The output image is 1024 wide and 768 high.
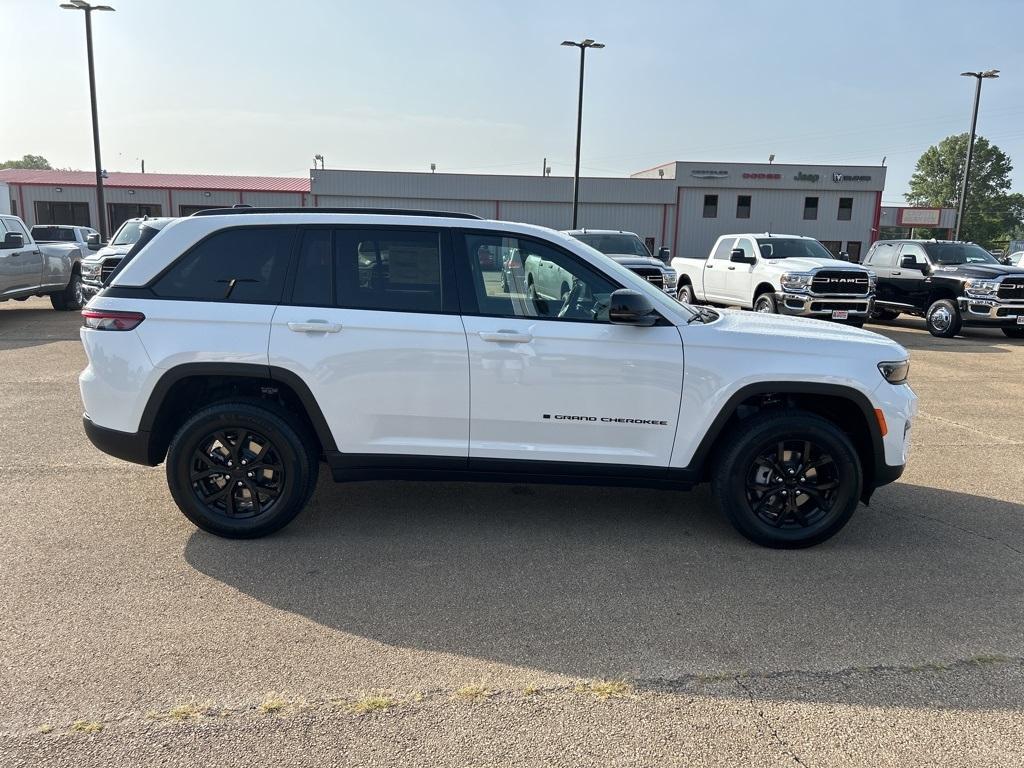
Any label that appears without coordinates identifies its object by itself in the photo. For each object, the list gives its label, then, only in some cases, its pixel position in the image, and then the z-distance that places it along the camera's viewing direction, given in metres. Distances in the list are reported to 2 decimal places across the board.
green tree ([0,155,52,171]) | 143.62
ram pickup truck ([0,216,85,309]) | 13.34
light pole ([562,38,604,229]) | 25.45
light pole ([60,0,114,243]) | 21.59
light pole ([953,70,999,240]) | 26.07
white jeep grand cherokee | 4.09
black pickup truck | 13.61
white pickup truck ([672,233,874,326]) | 13.85
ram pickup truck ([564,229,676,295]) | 14.32
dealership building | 42.12
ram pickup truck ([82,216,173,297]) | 13.74
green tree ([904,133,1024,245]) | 110.38
